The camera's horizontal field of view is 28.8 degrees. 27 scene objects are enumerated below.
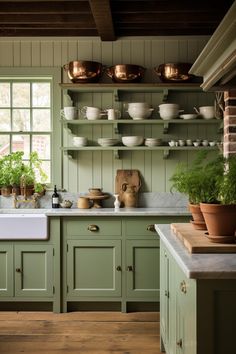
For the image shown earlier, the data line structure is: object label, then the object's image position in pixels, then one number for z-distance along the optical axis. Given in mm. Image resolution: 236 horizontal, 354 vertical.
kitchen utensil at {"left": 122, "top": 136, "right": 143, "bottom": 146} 4680
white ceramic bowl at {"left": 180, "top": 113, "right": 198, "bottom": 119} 4652
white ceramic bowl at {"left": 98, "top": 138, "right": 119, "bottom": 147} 4711
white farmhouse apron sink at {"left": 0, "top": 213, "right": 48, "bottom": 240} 4293
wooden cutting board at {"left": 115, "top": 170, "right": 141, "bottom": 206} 4922
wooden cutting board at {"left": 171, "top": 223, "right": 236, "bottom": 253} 2188
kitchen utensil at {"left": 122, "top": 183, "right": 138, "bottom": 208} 4793
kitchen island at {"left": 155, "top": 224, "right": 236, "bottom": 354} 1861
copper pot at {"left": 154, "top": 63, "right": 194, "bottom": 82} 4656
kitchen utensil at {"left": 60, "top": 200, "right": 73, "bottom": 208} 4777
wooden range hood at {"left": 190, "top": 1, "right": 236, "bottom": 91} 1778
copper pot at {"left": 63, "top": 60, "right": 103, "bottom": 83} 4637
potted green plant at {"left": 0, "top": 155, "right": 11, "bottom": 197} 4863
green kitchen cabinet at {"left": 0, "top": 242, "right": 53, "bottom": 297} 4324
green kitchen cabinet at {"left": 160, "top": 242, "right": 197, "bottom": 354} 1976
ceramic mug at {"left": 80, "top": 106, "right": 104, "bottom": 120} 4695
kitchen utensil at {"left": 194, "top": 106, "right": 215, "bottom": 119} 4668
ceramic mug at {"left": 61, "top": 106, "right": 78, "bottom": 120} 4660
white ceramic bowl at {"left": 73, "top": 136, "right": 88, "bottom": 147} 4742
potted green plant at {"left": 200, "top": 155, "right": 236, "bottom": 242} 2205
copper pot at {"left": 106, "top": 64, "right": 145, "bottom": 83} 4652
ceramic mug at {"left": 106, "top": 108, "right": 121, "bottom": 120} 4691
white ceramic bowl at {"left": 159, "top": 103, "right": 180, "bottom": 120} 4664
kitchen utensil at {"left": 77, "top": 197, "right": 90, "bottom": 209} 4730
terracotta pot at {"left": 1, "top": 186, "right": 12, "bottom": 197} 4898
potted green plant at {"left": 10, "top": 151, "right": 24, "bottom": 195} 4852
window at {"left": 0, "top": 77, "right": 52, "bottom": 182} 5059
